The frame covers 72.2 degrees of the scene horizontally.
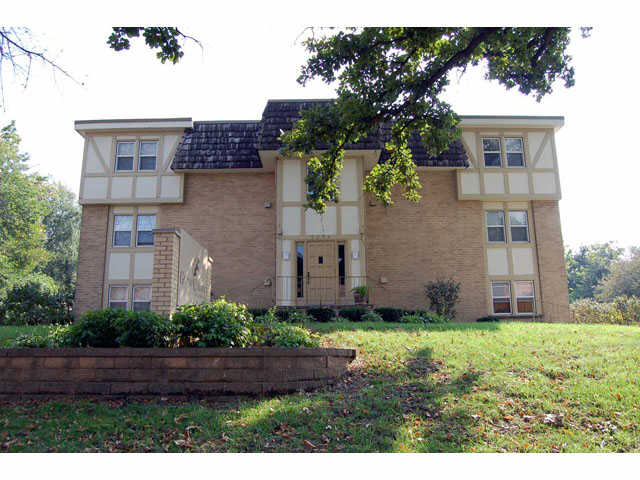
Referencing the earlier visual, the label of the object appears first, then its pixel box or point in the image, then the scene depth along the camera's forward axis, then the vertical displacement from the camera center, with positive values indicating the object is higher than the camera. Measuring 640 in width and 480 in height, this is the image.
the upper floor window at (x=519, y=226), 17.83 +3.13
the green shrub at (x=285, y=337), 6.90 -0.50
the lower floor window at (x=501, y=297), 17.31 +0.26
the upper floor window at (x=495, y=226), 17.80 +3.13
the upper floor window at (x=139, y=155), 17.83 +6.12
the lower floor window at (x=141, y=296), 17.11 +0.42
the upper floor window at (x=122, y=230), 17.58 +3.07
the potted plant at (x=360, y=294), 14.80 +0.37
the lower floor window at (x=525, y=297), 17.31 +0.25
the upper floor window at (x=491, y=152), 17.91 +6.12
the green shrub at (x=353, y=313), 13.55 -0.25
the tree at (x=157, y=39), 7.46 +4.56
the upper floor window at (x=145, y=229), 17.58 +3.10
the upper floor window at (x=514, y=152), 17.95 +6.13
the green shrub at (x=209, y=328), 6.57 -0.33
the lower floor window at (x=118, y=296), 17.09 +0.43
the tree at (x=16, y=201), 26.06 +6.39
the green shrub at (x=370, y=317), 13.25 -0.36
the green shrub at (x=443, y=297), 16.07 +0.27
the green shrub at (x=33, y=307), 15.40 +0.05
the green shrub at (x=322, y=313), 13.20 -0.23
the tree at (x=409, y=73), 9.70 +5.44
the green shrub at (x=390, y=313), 13.75 -0.26
